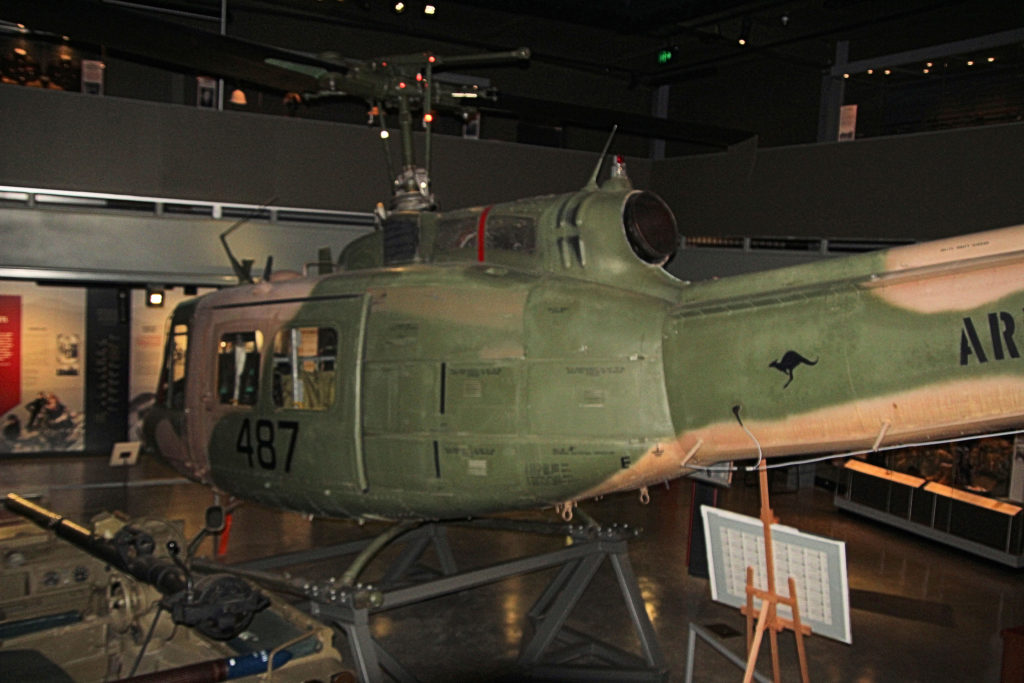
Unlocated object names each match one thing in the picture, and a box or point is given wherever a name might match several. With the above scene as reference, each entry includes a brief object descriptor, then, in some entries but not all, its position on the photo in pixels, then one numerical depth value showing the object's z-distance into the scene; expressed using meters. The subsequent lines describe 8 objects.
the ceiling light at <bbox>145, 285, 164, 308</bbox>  11.36
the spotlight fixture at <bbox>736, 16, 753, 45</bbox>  11.51
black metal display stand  5.22
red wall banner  13.57
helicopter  3.89
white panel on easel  4.96
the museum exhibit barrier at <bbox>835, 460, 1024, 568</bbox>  9.40
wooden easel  4.93
